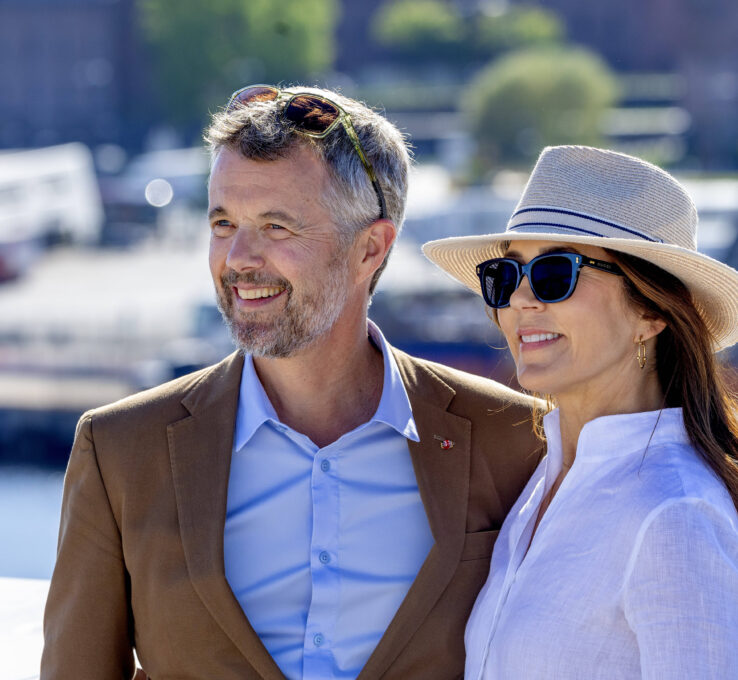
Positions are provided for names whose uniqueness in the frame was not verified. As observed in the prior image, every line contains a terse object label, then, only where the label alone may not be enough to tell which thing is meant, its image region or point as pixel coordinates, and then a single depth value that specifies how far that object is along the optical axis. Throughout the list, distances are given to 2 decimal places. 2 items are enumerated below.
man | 2.45
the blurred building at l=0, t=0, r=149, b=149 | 50.50
